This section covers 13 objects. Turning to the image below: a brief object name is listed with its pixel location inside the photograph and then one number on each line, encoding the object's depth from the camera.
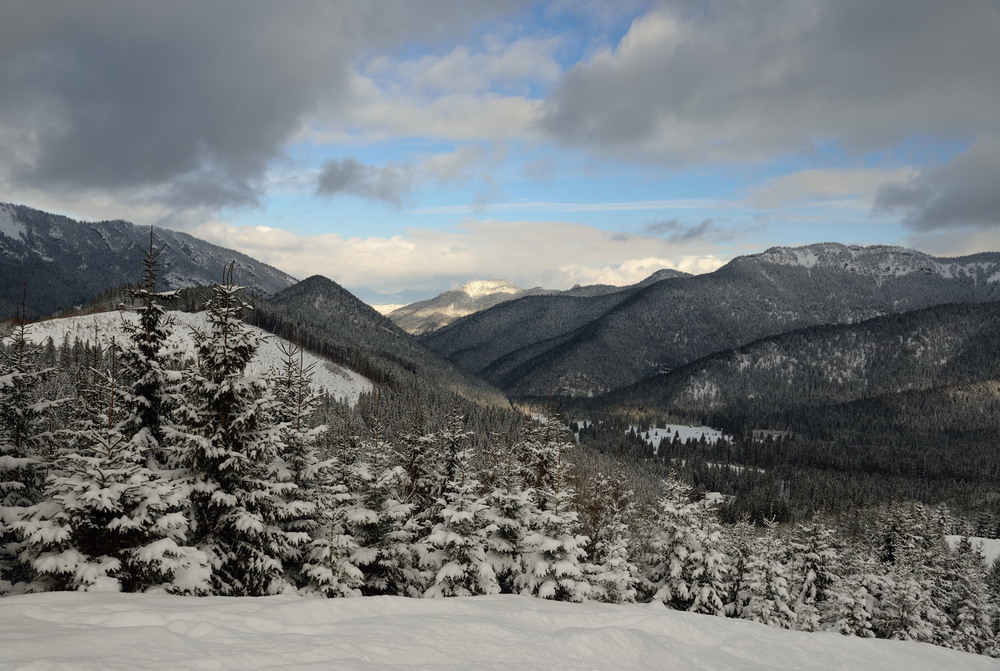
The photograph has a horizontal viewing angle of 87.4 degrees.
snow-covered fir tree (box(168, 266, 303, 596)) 16.98
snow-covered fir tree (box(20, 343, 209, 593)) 13.72
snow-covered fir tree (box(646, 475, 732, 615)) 30.94
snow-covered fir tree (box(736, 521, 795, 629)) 35.69
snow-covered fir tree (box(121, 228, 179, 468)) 18.39
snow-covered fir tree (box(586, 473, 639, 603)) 27.25
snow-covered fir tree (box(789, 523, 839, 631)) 43.84
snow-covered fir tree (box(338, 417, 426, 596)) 22.28
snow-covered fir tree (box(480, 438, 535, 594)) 24.86
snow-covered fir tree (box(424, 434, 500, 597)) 22.42
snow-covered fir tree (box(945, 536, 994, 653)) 44.06
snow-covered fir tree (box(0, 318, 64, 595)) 18.34
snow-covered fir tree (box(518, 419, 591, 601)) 23.62
